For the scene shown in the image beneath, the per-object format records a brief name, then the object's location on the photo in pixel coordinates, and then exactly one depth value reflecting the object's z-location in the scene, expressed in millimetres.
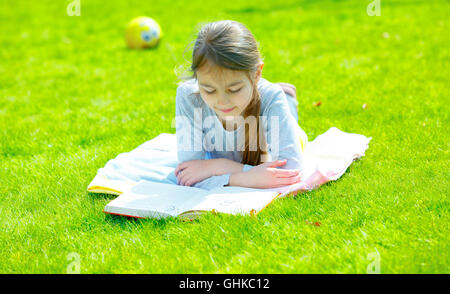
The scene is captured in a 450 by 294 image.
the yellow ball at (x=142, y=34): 8242
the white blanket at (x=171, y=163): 3476
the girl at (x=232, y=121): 3102
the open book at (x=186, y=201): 3076
